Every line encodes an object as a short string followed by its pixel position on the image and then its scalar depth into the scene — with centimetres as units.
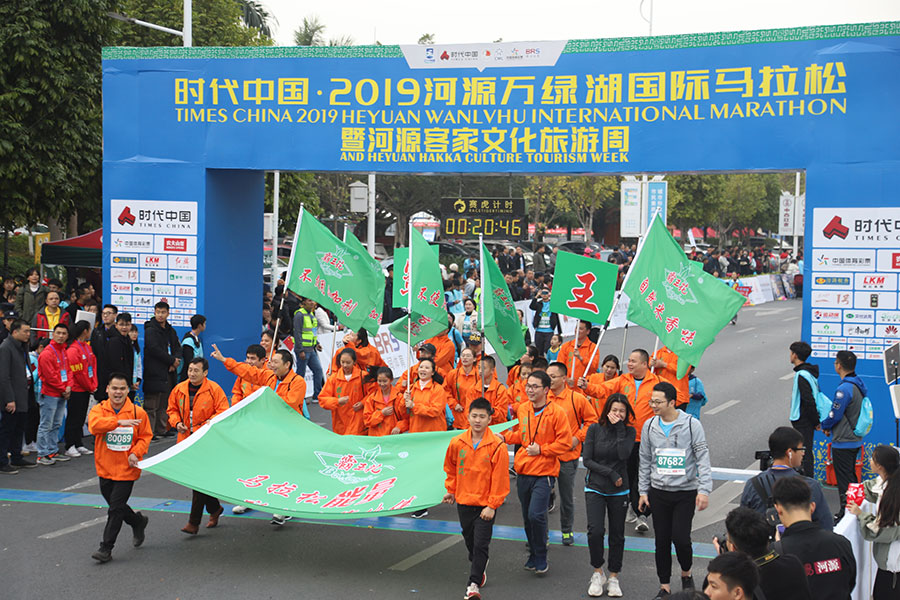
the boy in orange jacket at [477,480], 780
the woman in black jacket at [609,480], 800
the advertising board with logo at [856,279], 1157
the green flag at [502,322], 1159
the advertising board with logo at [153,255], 1455
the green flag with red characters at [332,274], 1155
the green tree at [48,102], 2031
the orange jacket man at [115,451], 863
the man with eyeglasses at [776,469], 663
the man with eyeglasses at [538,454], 832
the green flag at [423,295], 1161
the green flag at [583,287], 1109
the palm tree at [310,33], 5094
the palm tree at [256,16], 4191
